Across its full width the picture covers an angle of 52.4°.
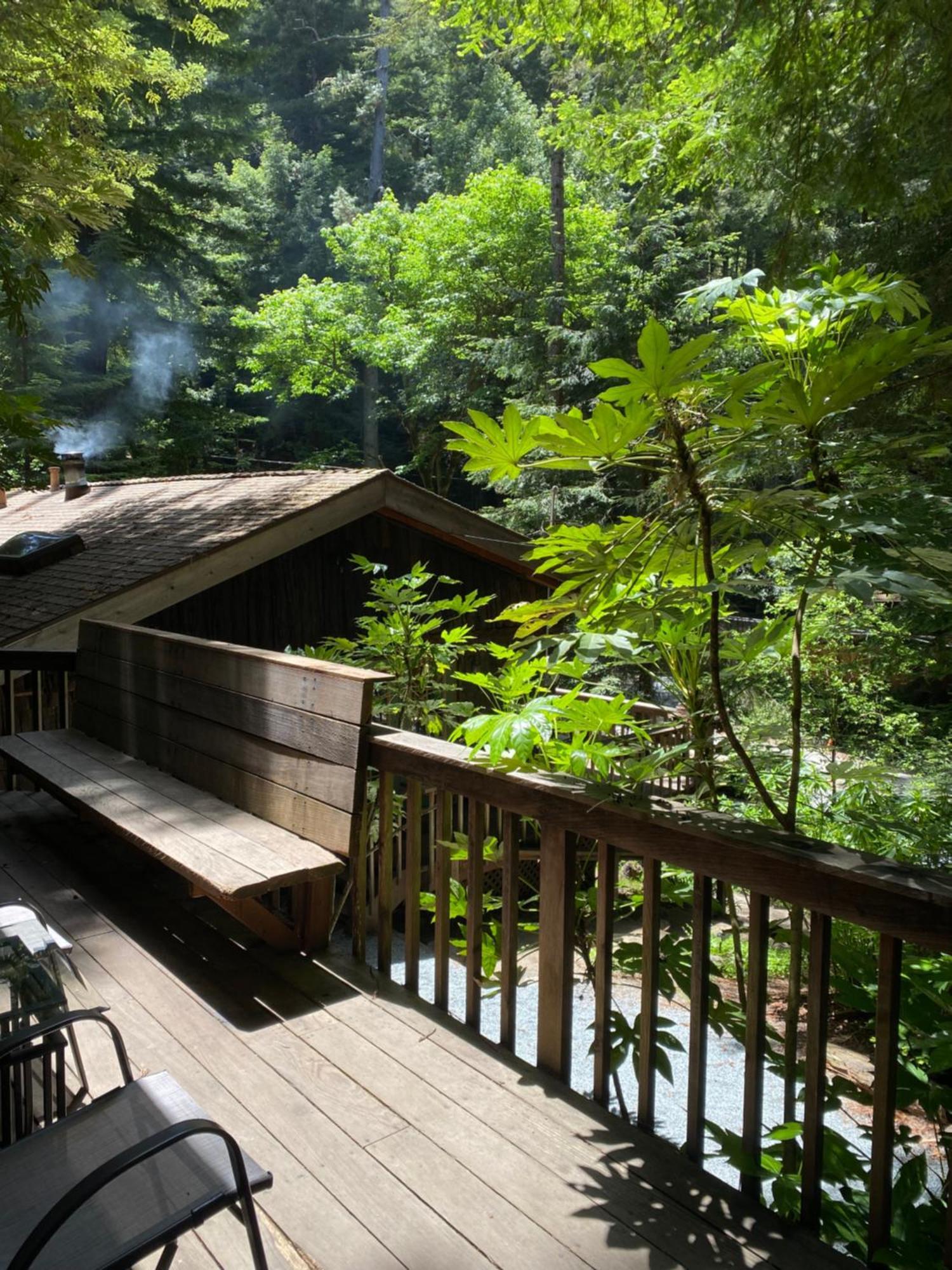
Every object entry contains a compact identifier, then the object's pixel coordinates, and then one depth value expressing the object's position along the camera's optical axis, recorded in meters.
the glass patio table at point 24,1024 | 1.81
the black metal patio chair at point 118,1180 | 1.37
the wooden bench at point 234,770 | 2.88
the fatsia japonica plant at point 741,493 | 1.81
